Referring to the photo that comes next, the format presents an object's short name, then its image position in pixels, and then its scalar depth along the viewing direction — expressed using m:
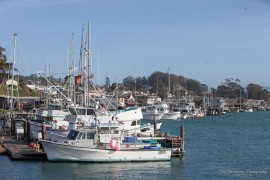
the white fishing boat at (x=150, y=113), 104.24
